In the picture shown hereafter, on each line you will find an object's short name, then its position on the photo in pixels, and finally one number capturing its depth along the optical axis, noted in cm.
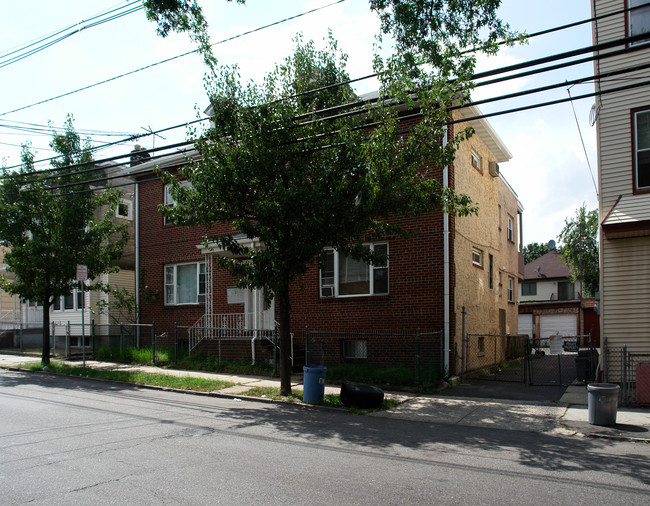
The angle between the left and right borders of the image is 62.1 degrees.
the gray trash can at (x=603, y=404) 930
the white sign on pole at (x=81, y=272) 1628
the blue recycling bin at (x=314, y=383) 1134
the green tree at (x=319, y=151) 1059
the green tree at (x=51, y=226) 1728
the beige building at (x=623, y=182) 1206
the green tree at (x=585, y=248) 3562
